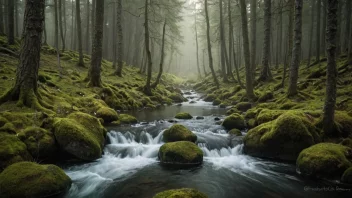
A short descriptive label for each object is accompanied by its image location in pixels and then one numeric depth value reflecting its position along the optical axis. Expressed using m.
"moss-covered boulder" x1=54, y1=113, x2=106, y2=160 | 7.55
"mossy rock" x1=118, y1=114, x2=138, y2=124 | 12.48
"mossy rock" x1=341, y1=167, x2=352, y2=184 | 6.23
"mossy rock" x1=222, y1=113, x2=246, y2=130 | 11.73
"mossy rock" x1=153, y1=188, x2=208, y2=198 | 4.50
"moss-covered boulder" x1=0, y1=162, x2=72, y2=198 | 5.14
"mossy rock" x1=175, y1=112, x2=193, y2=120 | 14.53
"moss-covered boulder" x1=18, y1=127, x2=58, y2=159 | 6.93
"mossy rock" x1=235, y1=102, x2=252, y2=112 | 15.74
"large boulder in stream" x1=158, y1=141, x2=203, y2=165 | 7.98
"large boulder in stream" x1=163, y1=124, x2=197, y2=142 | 9.38
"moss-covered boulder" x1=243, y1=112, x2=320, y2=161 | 8.16
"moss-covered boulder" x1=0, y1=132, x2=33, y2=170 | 6.04
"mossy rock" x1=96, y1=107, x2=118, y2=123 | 11.92
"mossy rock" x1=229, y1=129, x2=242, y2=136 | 10.70
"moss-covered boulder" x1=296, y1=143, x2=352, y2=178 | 6.59
